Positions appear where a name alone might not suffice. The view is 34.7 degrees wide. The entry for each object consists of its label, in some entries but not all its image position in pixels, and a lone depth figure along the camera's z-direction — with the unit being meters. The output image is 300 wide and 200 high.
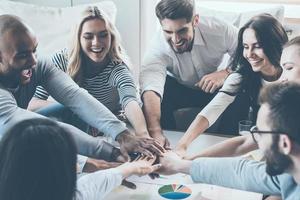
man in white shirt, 1.51
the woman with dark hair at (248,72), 1.38
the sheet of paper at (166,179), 1.24
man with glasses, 0.96
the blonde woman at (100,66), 1.51
